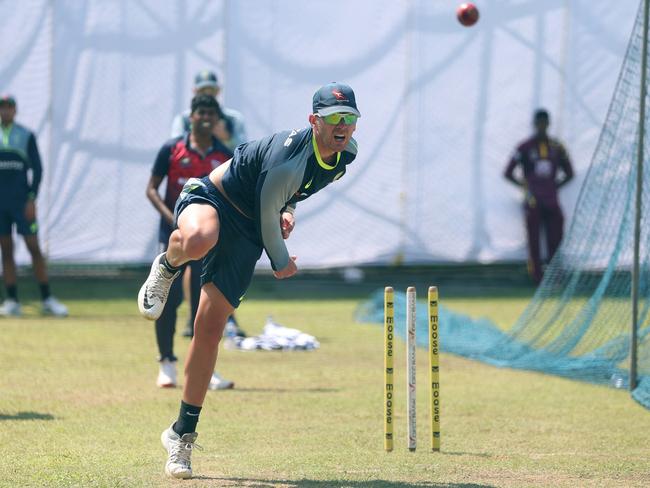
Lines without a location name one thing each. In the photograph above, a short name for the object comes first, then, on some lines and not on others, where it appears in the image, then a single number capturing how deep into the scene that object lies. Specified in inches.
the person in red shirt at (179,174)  762.2
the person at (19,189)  1141.7
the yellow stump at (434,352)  564.1
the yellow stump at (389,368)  558.6
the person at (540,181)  1380.4
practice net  782.5
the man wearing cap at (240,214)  502.3
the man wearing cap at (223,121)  959.0
